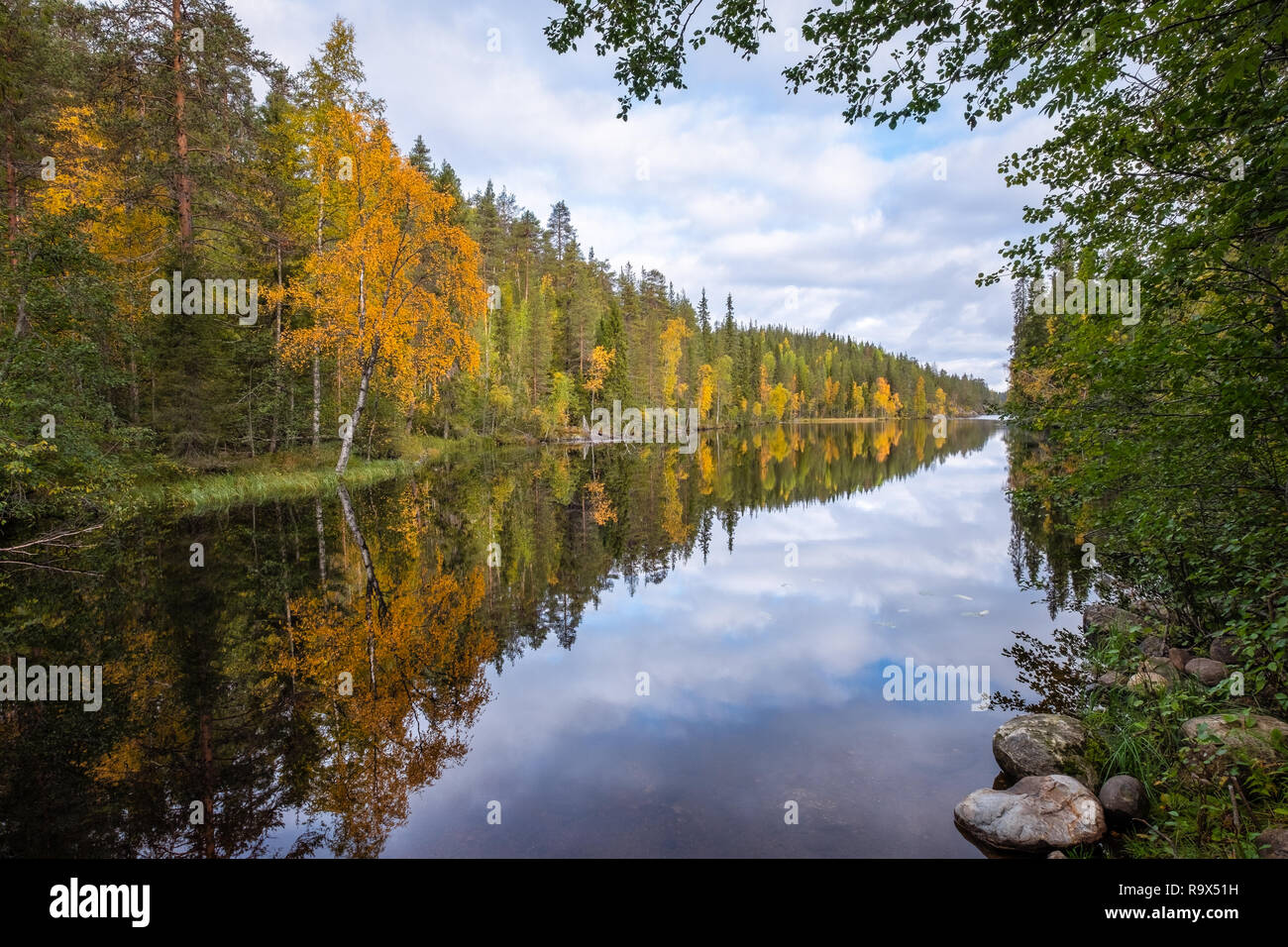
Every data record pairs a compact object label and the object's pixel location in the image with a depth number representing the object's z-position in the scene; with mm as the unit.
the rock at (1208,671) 6331
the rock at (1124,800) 4773
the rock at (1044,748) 5387
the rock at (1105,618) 8375
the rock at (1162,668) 6373
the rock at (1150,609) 8266
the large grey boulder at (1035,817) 4531
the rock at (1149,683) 6109
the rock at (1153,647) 7495
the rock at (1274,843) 3502
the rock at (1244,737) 4327
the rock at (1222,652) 6914
